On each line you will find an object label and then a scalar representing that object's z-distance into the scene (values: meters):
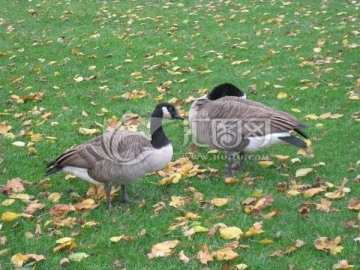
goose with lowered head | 5.55
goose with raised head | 5.11
